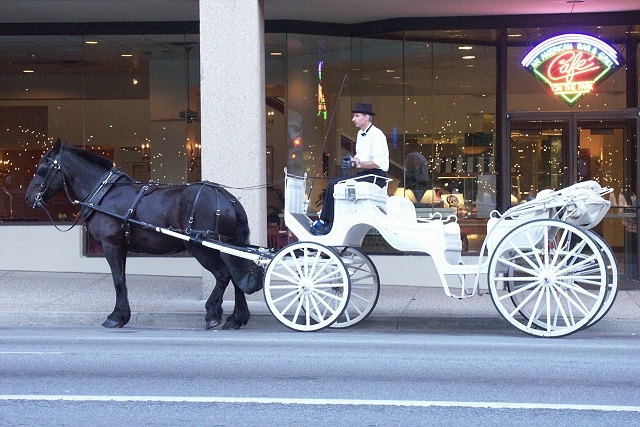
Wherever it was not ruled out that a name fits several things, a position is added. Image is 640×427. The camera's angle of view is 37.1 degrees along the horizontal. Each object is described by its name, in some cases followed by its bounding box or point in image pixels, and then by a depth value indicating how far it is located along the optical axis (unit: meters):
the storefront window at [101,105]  17.20
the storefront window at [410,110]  16.27
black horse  11.59
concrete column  13.38
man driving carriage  11.49
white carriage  10.48
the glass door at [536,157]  15.73
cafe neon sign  15.12
